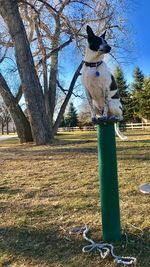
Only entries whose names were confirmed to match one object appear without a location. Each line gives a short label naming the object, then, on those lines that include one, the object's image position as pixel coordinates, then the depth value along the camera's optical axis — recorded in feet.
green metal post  6.09
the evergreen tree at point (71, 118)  111.23
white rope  5.42
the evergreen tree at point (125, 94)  86.26
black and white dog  5.89
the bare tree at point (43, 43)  20.43
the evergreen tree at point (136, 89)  85.68
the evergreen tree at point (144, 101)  83.11
